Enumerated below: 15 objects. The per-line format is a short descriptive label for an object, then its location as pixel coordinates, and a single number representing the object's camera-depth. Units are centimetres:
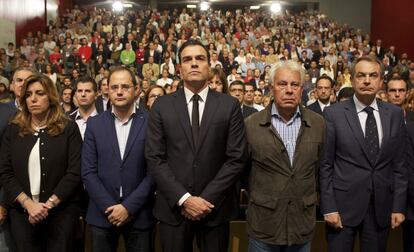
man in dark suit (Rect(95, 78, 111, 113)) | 518
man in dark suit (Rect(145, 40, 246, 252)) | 251
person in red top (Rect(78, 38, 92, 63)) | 1323
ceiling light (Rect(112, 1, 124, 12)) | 2195
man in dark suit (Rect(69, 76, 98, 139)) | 395
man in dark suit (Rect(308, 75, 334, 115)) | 521
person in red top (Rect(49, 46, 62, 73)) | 1251
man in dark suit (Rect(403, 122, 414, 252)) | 290
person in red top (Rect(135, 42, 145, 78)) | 1301
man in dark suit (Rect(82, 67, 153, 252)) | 268
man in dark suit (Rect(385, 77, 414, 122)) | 369
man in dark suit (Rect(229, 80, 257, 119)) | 505
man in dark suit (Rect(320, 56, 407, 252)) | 265
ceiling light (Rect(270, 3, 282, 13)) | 2247
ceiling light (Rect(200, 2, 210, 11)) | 2222
